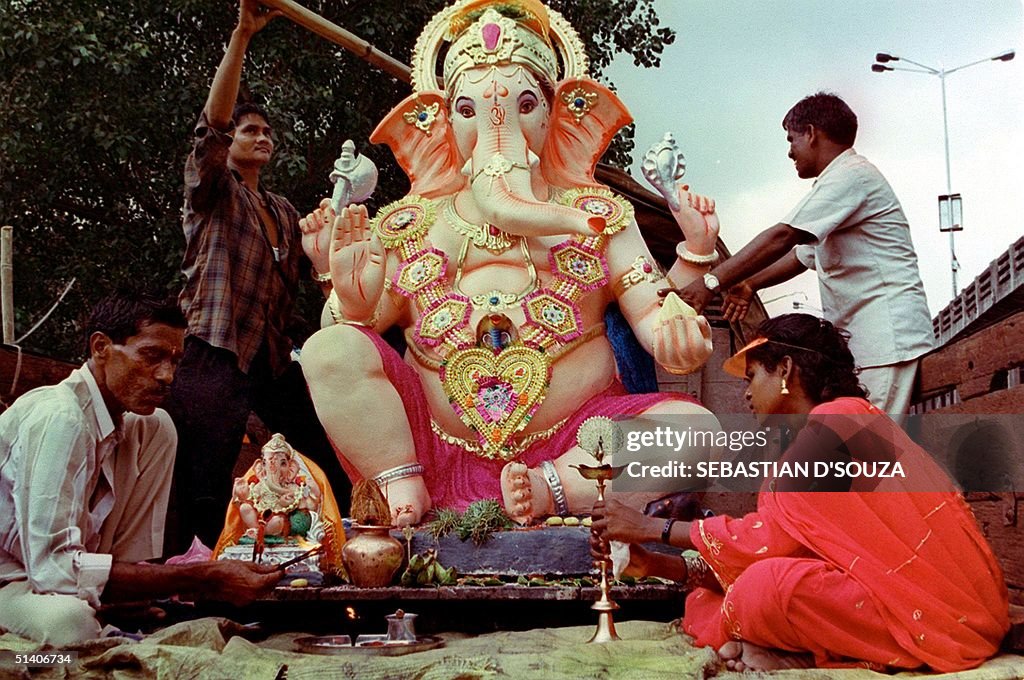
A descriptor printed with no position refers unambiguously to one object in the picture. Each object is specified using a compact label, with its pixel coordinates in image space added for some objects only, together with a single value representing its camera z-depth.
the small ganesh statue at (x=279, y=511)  3.73
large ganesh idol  4.10
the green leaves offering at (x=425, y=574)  3.67
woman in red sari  2.66
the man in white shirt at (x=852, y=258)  3.82
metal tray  3.12
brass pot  3.61
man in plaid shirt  4.53
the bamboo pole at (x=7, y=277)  4.49
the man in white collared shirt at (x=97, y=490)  2.94
